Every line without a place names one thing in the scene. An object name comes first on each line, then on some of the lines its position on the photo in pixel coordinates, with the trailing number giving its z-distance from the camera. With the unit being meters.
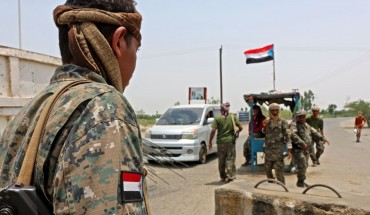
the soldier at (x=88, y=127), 0.98
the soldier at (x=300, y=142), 8.04
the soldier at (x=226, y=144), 8.85
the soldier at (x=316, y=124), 10.83
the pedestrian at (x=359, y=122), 20.39
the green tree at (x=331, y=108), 107.31
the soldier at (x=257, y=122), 10.56
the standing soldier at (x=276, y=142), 7.92
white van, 11.07
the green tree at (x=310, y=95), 101.56
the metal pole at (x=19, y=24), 5.53
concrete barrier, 3.91
